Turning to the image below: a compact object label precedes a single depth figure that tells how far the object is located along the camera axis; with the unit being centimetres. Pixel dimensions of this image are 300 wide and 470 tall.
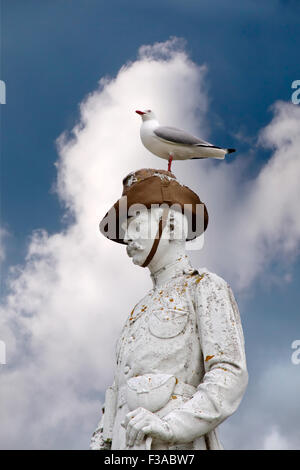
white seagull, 889
